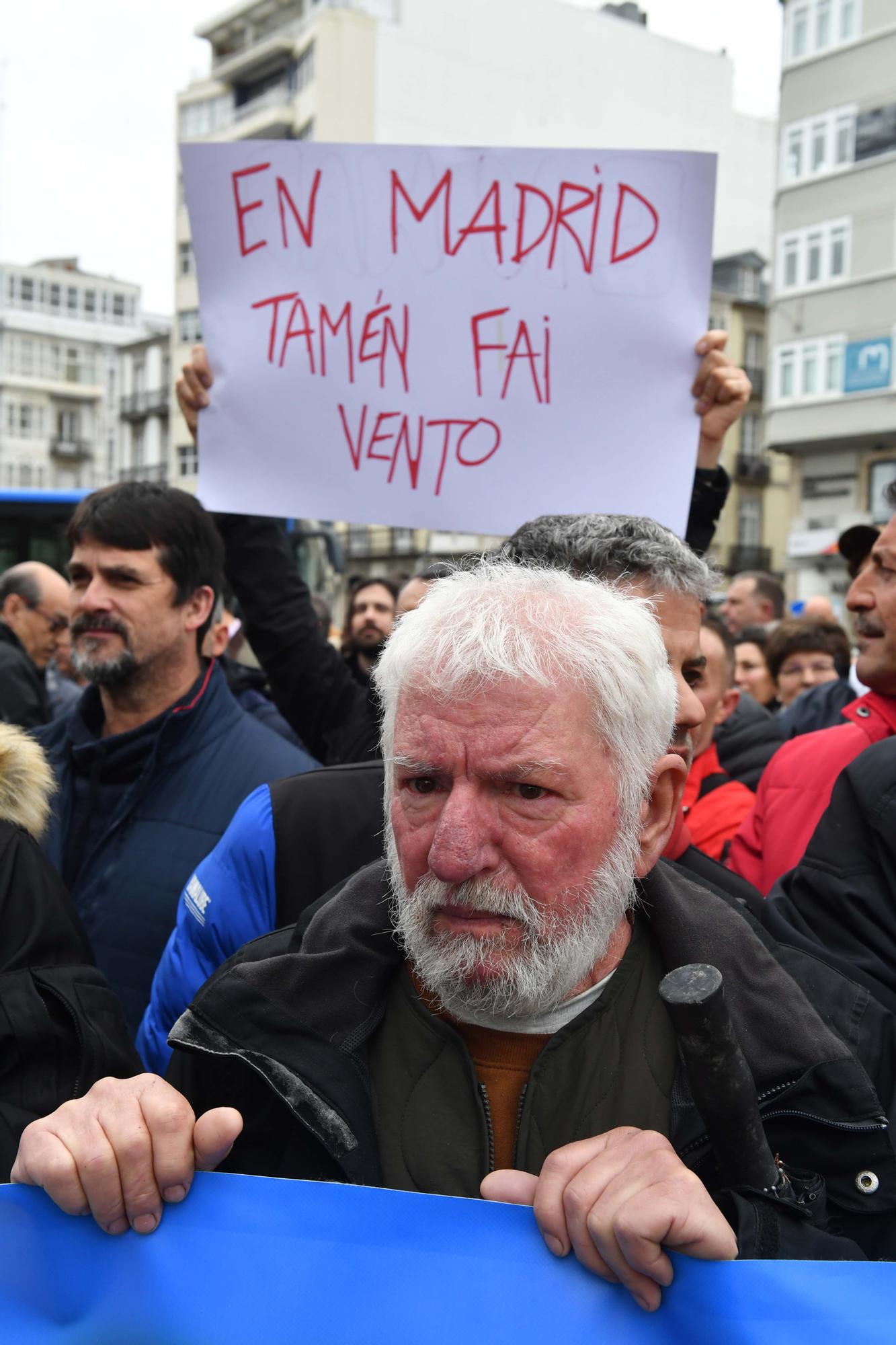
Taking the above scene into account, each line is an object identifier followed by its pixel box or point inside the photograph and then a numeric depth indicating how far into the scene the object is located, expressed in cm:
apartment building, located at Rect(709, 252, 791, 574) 4775
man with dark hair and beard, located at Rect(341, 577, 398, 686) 604
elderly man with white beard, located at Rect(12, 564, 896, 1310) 163
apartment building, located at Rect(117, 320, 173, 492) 6631
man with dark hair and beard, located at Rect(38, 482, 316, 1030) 292
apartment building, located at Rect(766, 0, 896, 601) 3009
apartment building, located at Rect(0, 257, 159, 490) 7400
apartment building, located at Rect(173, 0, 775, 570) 4184
